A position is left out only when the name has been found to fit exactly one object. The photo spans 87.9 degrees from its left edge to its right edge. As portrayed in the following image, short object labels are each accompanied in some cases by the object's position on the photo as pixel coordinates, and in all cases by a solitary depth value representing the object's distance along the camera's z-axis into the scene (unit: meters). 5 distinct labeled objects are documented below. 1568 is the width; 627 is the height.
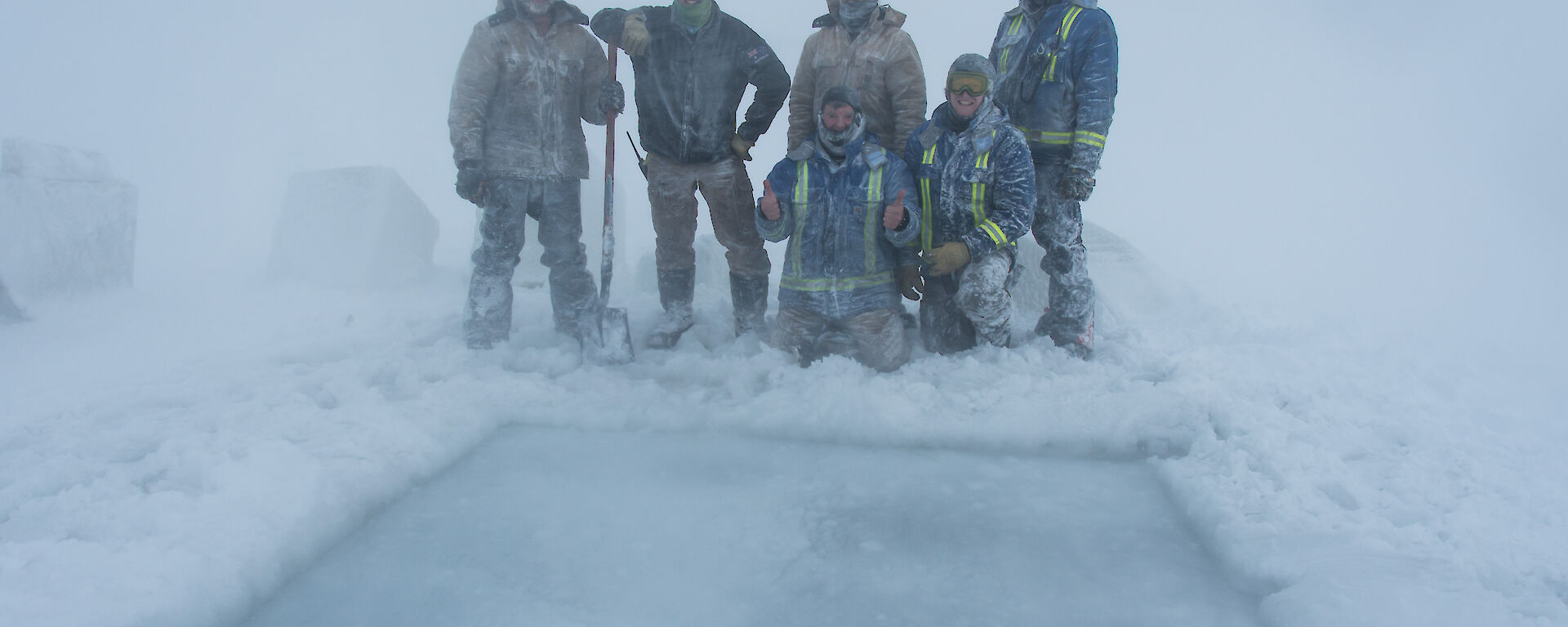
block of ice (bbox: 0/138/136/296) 5.37
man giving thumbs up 3.08
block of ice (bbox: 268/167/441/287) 6.25
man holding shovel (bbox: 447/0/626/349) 3.34
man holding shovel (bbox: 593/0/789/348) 3.41
